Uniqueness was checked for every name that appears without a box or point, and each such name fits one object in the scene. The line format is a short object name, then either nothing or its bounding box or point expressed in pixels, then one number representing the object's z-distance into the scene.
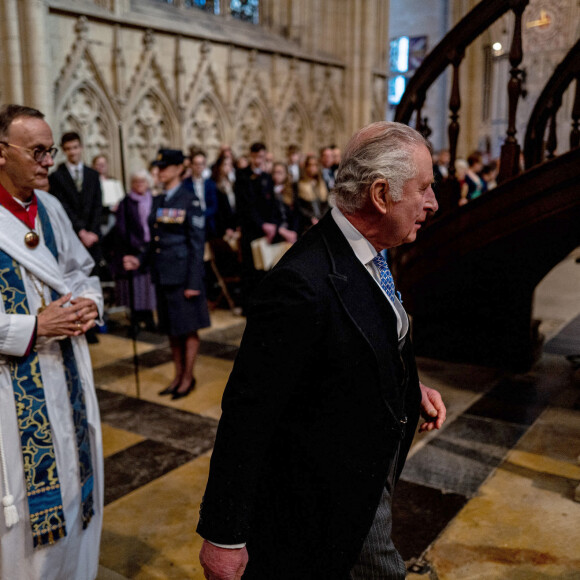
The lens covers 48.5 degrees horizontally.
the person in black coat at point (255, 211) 6.70
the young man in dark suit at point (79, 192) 5.79
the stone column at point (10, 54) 6.95
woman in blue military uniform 4.40
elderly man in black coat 1.37
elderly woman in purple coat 6.33
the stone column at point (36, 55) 7.05
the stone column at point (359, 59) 11.99
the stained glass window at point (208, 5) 9.92
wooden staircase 3.67
